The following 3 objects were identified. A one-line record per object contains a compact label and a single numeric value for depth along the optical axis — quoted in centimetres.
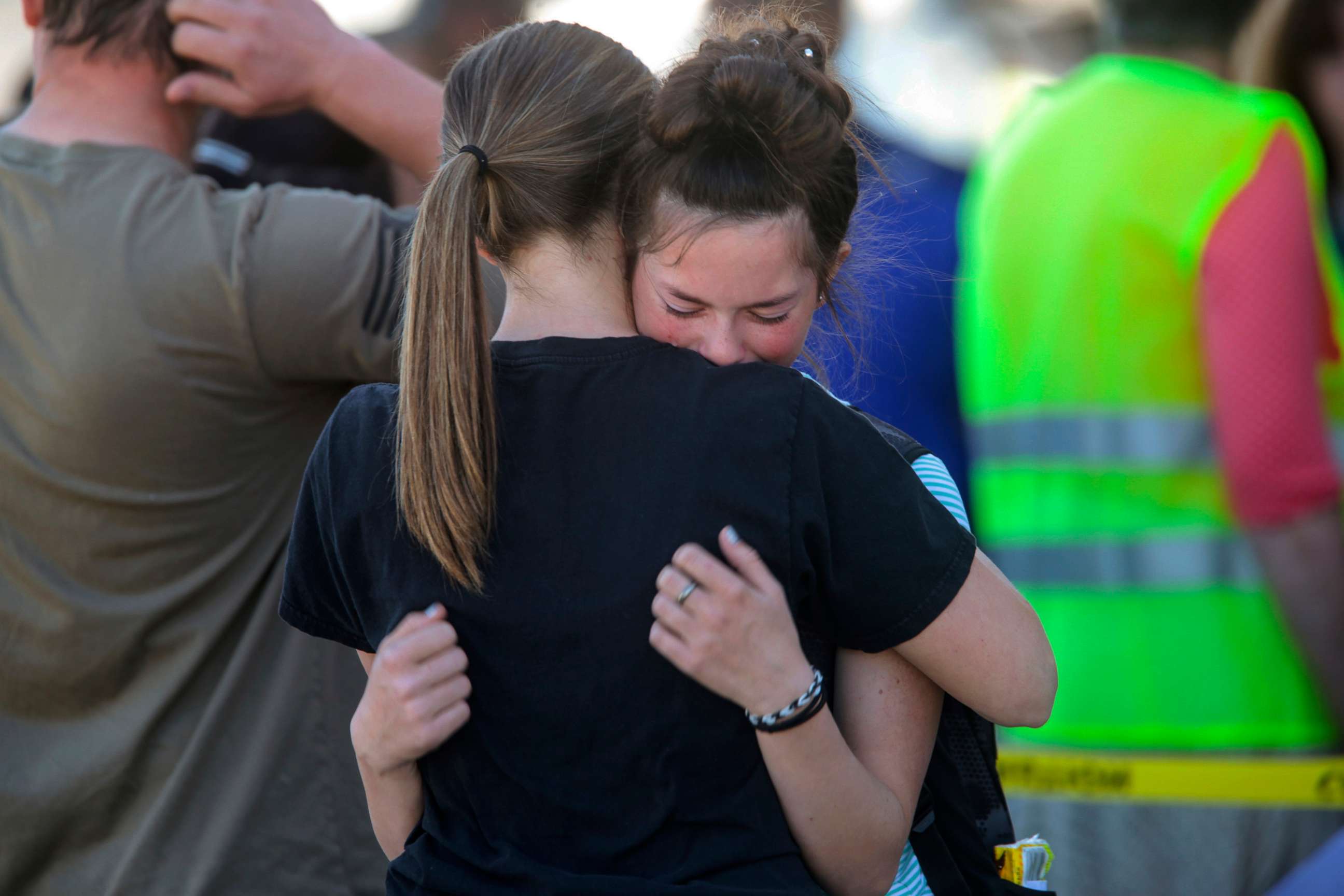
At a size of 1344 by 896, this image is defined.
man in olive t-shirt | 1259
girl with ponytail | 1216
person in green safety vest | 1278
